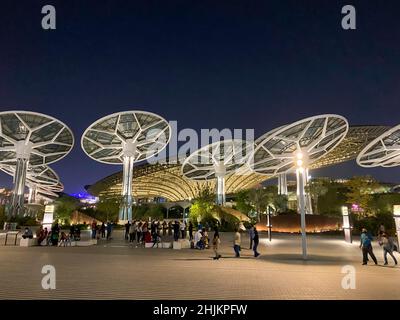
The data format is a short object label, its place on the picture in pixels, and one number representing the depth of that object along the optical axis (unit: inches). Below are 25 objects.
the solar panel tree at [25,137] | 1607.7
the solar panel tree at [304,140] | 1530.5
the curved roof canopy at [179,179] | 2020.8
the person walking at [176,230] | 748.6
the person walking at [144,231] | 785.9
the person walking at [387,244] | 473.1
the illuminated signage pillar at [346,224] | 900.6
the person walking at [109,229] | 892.3
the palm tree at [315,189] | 1830.5
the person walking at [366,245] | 478.6
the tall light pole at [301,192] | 522.0
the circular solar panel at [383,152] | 1572.6
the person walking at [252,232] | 614.8
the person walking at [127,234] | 878.4
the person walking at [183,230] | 854.9
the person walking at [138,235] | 813.4
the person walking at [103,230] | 959.0
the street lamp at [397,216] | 512.1
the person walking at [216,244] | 525.6
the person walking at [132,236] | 845.8
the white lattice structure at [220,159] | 2121.1
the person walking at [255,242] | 563.7
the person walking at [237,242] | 544.4
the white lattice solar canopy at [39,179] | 2842.0
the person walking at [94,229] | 838.9
